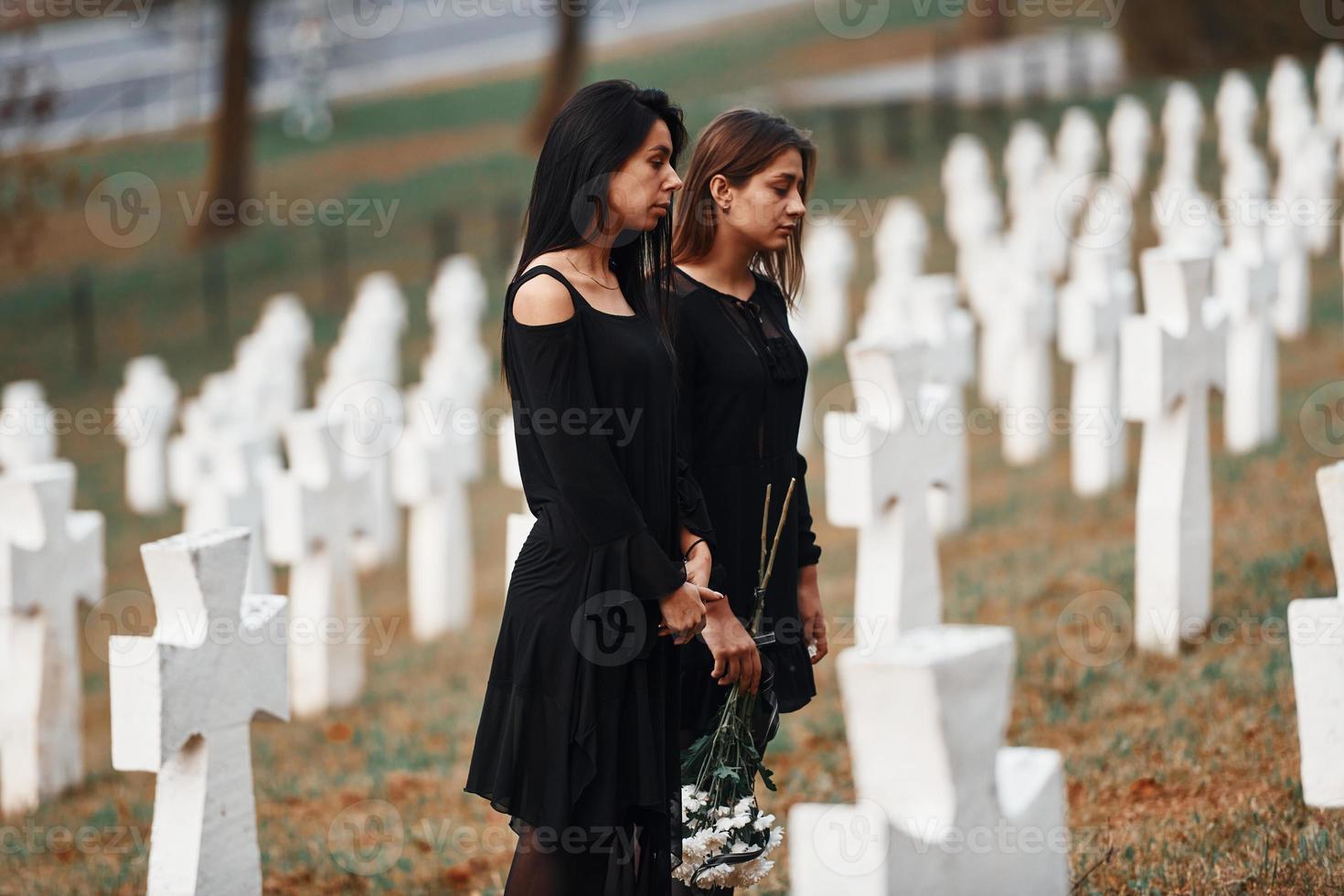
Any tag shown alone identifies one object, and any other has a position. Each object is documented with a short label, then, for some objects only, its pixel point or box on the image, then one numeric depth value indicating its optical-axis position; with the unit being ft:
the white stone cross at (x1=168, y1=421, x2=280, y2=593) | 52.24
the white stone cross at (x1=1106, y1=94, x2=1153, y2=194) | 117.80
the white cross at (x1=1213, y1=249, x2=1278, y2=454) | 59.82
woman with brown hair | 25.21
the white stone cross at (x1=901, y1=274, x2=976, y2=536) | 52.39
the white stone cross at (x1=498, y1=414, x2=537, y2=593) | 34.63
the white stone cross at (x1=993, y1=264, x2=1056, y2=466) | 69.82
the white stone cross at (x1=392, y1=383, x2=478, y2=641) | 59.67
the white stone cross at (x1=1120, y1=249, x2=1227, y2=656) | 40.75
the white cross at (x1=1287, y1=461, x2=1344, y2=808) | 26.30
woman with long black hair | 21.79
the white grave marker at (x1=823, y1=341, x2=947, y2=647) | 36.14
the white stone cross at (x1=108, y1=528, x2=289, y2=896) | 26.21
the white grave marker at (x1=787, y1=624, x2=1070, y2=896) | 17.65
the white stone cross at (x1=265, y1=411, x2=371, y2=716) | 50.39
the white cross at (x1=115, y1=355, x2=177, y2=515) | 84.69
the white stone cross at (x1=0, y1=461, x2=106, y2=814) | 40.93
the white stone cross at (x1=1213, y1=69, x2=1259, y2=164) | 113.91
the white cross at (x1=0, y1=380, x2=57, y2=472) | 60.18
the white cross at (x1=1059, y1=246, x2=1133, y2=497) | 60.03
